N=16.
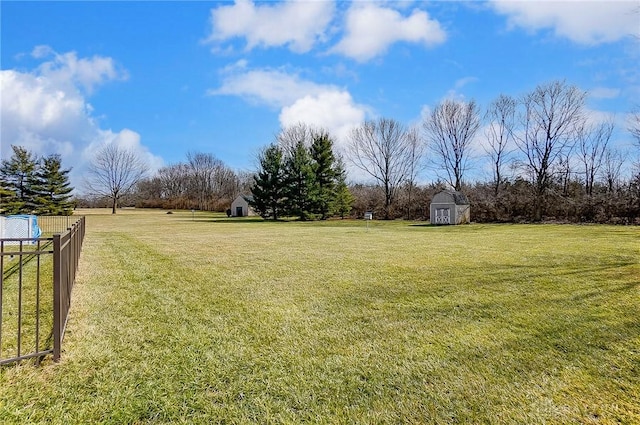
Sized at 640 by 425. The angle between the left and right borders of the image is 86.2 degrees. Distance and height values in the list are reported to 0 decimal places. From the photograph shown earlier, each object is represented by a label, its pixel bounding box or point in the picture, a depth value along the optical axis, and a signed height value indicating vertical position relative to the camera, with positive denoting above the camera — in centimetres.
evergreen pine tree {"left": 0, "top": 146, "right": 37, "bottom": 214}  3141 +345
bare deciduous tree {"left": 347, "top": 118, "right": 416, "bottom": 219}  3319 +629
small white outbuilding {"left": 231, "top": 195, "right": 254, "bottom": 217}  3978 +53
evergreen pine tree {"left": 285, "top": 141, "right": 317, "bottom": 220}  2791 +236
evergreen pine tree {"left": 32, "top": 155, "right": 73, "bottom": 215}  3238 +239
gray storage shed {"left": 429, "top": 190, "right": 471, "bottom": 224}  2305 +31
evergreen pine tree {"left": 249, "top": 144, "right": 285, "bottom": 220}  2827 +245
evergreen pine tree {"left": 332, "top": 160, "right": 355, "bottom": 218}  2967 +157
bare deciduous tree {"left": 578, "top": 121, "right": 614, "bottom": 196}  2661 +510
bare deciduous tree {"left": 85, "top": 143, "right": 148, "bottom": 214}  4234 +440
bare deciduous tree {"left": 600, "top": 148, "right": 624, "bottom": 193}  2581 +359
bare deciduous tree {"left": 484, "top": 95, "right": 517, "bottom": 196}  2833 +744
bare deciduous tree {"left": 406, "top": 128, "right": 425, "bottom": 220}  3353 +549
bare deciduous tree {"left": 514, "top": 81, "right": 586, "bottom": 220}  2520 +701
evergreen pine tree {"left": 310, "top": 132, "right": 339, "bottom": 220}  2881 +344
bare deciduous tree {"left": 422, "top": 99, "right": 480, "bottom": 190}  3006 +756
